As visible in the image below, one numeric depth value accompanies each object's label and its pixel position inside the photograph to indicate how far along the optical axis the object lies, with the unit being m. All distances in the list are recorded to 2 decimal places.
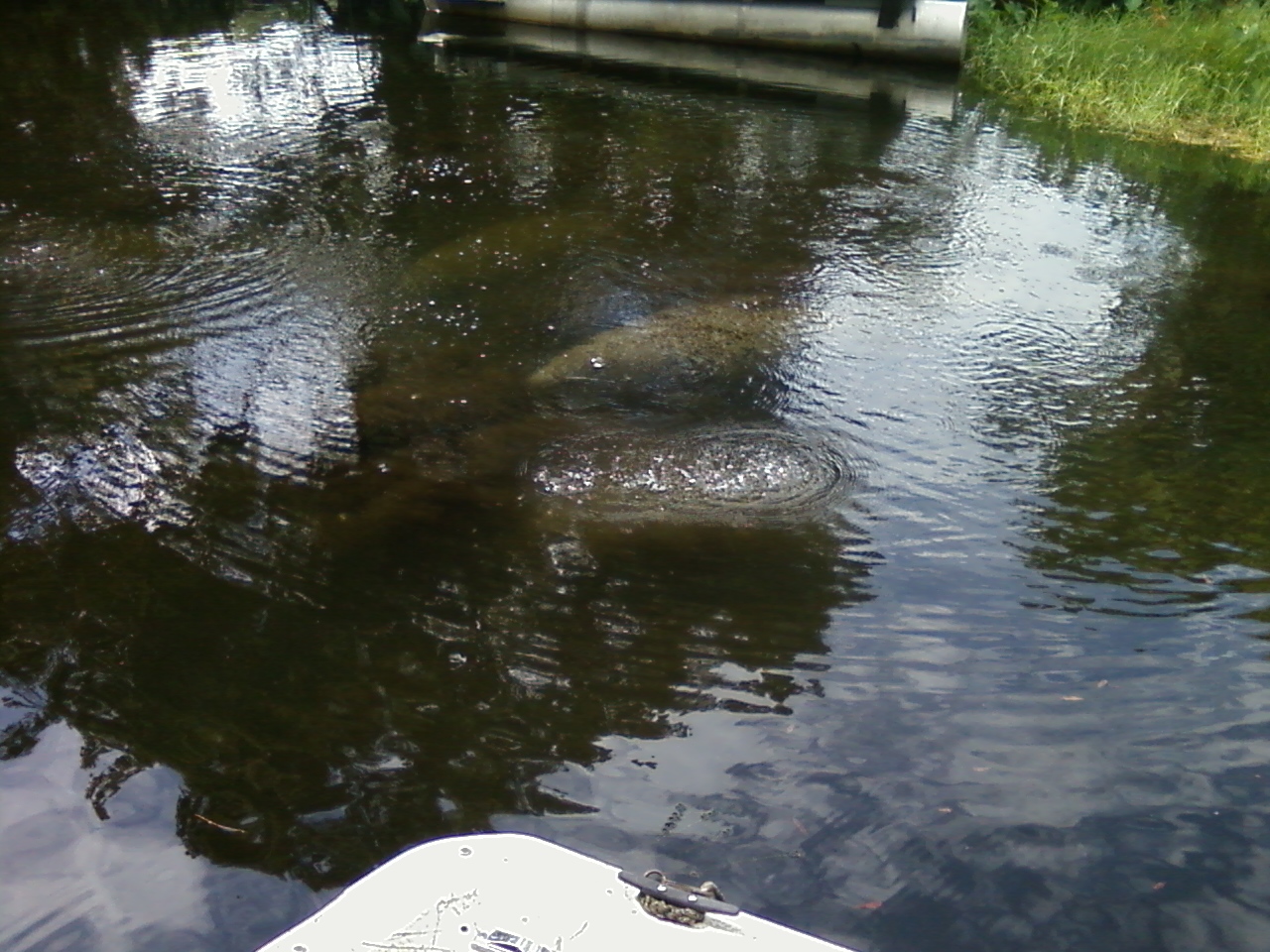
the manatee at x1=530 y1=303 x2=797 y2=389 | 6.43
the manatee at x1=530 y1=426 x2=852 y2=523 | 5.20
